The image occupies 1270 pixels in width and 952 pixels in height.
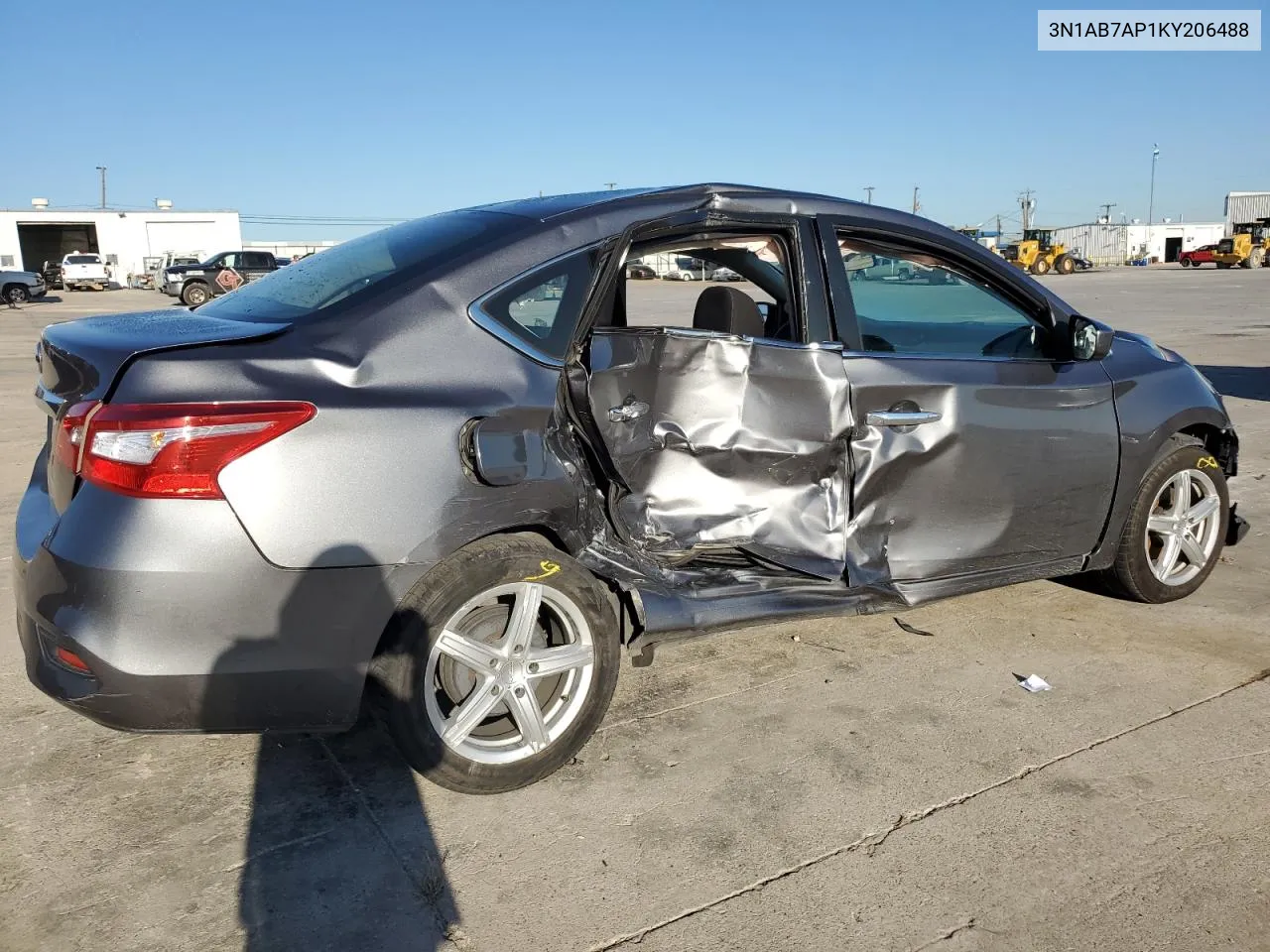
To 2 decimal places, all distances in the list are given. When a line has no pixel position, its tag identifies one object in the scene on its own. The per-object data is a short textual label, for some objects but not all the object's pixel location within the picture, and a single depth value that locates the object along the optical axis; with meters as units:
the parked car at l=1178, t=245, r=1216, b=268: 57.50
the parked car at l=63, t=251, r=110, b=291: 49.34
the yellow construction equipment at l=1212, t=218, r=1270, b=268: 54.97
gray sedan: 2.47
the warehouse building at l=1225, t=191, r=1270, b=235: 82.62
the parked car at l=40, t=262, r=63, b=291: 50.81
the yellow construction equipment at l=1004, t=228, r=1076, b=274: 52.84
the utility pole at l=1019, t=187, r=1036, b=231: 75.56
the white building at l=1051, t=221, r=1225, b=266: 79.56
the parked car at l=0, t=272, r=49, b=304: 32.47
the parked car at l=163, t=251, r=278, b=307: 31.47
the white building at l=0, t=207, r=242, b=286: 63.78
